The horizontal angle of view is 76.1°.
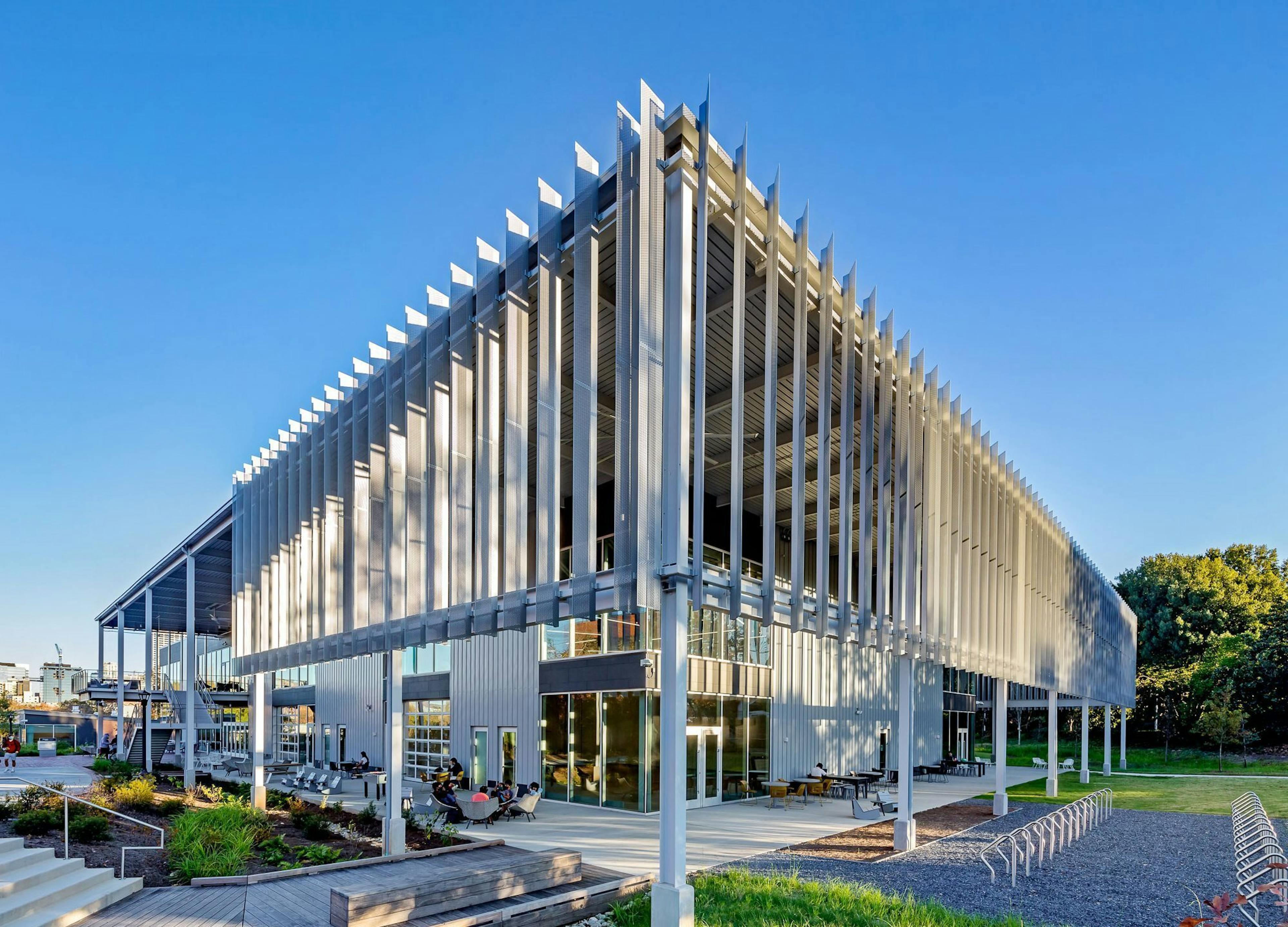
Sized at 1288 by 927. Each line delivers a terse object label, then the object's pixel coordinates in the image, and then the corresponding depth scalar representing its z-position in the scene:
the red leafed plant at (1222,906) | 3.62
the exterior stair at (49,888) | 9.61
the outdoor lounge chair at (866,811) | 19.53
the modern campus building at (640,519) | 10.51
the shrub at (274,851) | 12.98
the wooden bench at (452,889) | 9.22
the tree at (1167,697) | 51.16
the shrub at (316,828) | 15.17
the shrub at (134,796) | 17.67
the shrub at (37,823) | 13.15
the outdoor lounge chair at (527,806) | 18.31
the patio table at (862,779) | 24.00
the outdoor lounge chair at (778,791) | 22.14
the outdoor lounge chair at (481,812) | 17.56
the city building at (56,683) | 76.44
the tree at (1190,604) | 56.78
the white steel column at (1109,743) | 36.97
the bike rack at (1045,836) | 13.45
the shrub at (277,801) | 19.08
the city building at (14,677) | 74.62
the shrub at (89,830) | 13.52
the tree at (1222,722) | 42.69
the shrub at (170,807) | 17.47
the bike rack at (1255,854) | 11.01
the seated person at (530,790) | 20.34
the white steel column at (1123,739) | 42.54
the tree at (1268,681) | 46.62
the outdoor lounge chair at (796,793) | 23.78
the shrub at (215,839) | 12.00
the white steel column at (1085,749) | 30.44
